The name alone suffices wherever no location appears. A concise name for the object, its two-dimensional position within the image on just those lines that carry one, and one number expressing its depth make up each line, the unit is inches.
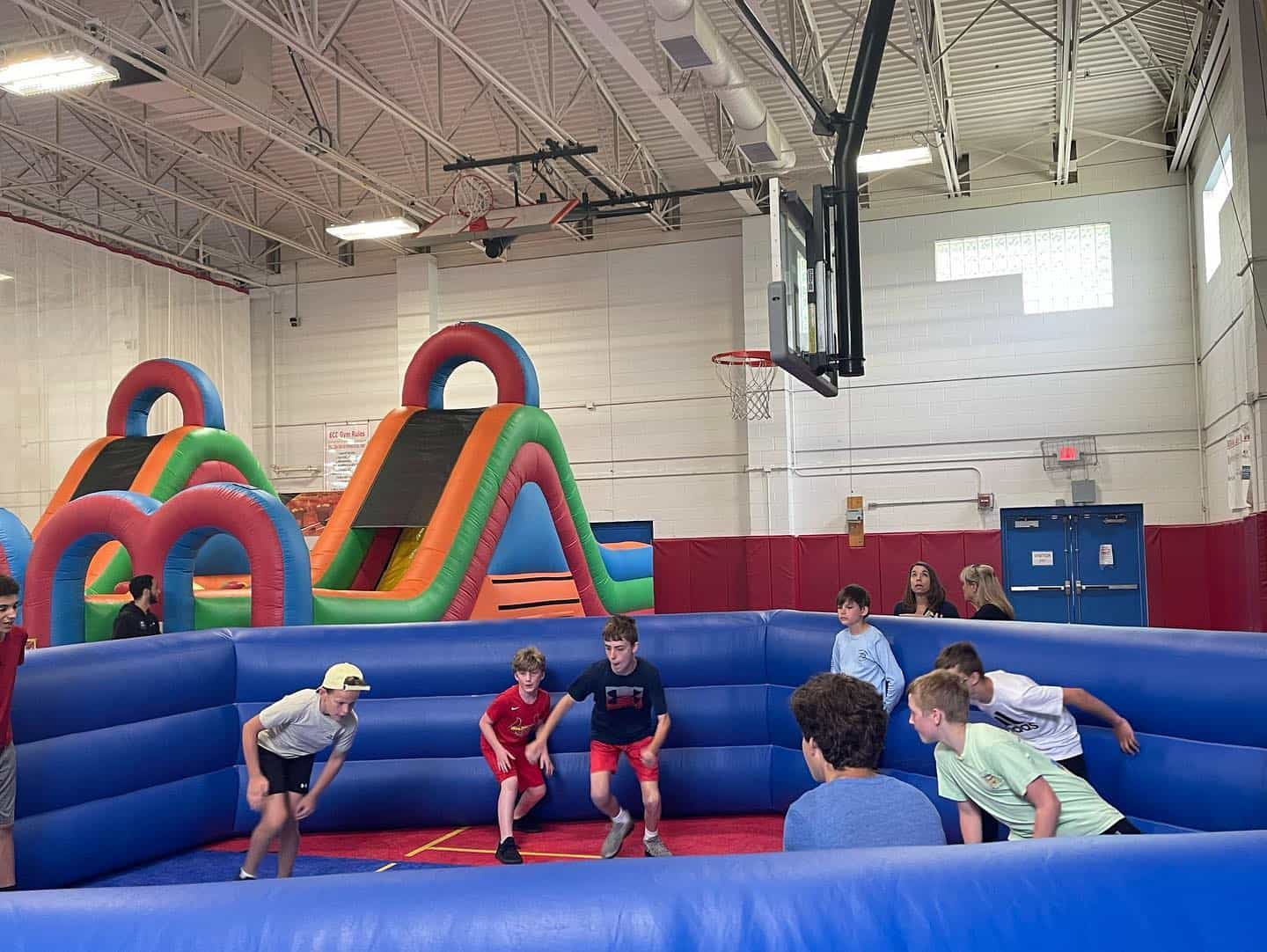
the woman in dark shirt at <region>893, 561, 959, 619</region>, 260.7
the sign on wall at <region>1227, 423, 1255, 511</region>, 421.6
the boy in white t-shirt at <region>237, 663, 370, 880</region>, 186.9
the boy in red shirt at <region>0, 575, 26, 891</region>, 174.7
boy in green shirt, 130.2
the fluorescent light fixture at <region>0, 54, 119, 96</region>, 394.9
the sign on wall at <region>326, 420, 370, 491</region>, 718.5
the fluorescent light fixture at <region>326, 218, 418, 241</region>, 557.9
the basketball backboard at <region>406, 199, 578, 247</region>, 530.0
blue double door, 563.2
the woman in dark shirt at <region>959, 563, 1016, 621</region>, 238.5
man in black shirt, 276.1
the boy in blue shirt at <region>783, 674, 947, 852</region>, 95.0
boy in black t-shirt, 214.2
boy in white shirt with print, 165.4
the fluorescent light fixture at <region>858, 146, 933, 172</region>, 502.3
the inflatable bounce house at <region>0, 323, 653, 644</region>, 303.1
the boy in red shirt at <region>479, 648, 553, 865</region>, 216.7
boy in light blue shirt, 208.8
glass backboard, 251.3
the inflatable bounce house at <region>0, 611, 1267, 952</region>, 70.4
